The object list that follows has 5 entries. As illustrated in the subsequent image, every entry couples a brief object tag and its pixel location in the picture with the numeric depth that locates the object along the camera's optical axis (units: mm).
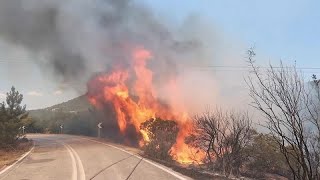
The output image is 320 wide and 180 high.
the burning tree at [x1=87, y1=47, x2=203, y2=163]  32781
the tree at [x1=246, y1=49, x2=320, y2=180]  8406
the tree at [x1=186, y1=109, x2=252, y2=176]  15070
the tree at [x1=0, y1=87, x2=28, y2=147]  26609
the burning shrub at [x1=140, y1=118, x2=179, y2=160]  19562
